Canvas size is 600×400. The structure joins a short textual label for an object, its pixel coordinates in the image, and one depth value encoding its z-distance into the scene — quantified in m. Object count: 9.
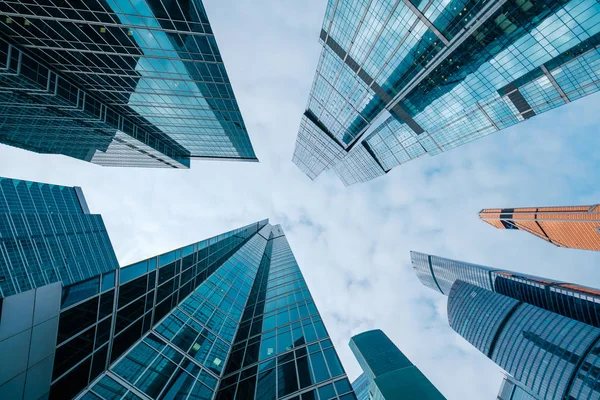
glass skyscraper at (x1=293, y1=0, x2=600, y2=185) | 40.66
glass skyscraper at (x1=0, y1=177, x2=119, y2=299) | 86.00
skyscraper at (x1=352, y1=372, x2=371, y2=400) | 143.62
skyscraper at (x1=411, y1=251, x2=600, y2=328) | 93.08
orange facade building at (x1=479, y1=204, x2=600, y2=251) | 121.88
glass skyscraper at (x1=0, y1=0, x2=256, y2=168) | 23.95
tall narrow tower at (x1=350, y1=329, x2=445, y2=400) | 88.88
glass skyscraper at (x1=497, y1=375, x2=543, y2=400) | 119.81
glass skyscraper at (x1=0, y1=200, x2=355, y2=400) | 9.40
